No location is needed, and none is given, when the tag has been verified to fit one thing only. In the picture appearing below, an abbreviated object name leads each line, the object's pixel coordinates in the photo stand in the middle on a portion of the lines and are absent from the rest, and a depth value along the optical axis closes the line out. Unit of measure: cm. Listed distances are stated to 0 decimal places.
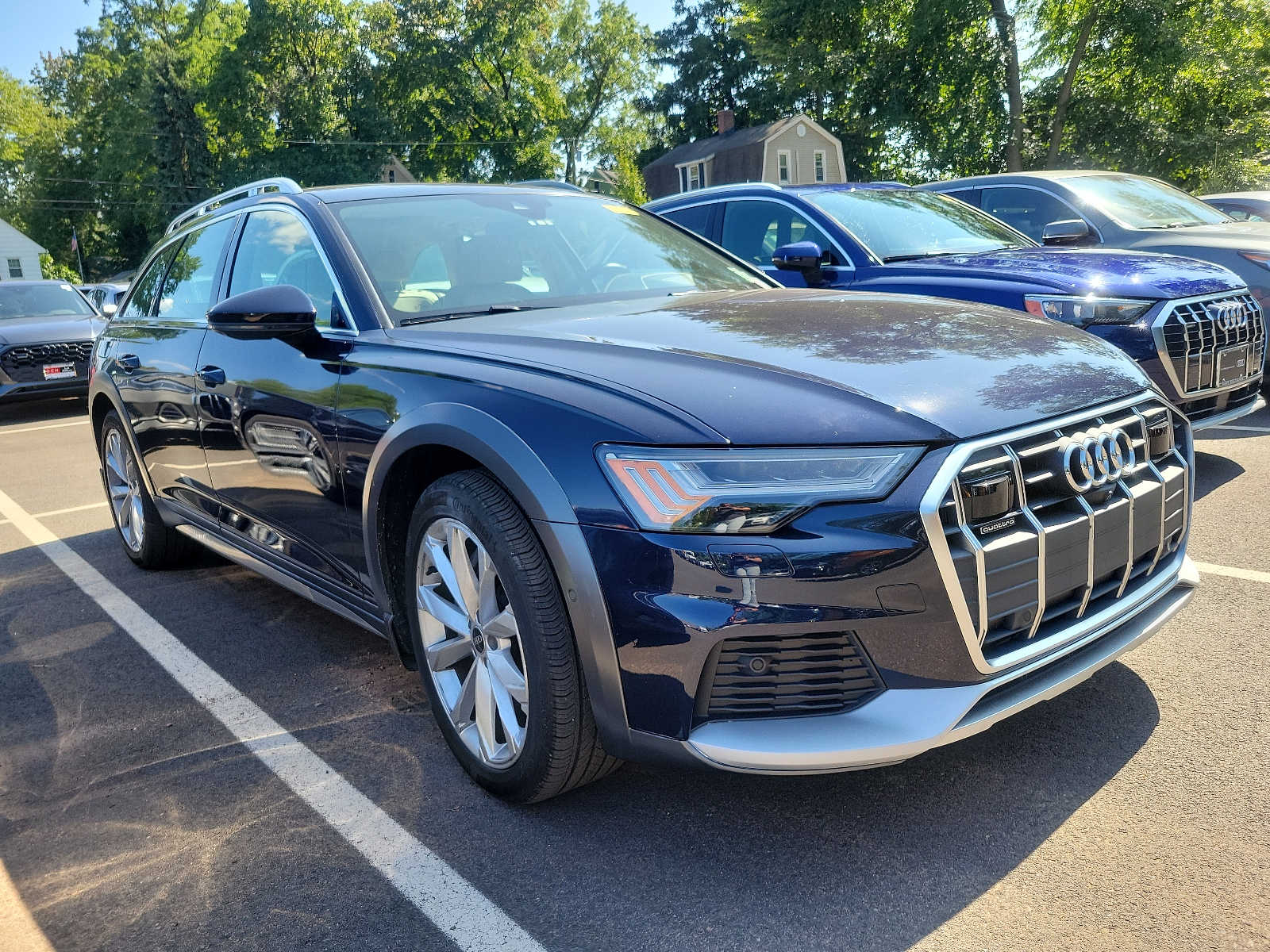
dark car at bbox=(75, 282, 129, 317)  2016
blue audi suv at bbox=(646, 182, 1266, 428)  502
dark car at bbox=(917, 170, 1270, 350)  698
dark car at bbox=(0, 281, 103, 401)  1242
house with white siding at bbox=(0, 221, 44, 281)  6191
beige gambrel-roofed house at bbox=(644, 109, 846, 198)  4572
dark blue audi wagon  214
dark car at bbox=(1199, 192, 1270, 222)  1129
